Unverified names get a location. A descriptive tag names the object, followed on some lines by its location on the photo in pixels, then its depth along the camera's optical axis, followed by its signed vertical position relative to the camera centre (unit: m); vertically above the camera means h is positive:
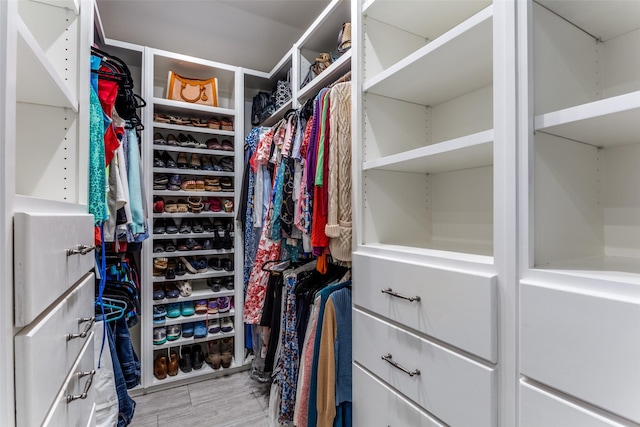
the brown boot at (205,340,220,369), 2.33 -1.07
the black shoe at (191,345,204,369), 2.29 -1.08
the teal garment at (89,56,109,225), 1.18 +0.21
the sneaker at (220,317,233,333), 2.40 -0.87
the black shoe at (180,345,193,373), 2.25 -1.10
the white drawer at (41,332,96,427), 0.70 -0.48
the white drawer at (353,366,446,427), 0.96 -0.67
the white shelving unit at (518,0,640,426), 0.57 +0.01
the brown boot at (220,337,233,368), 2.35 -1.07
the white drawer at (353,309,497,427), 0.77 -0.47
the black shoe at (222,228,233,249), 2.38 -0.19
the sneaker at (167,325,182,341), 2.23 -0.87
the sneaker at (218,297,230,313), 2.40 -0.70
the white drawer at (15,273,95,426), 0.54 -0.30
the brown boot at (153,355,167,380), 2.16 -1.09
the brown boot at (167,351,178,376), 2.21 -1.10
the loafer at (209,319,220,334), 2.35 -0.86
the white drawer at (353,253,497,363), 0.77 -0.25
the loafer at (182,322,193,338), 2.29 -0.87
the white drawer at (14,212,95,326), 0.56 -0.09
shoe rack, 2.17 -0.14
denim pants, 1.43 -0.74
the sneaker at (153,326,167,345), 2.17 -0.86
